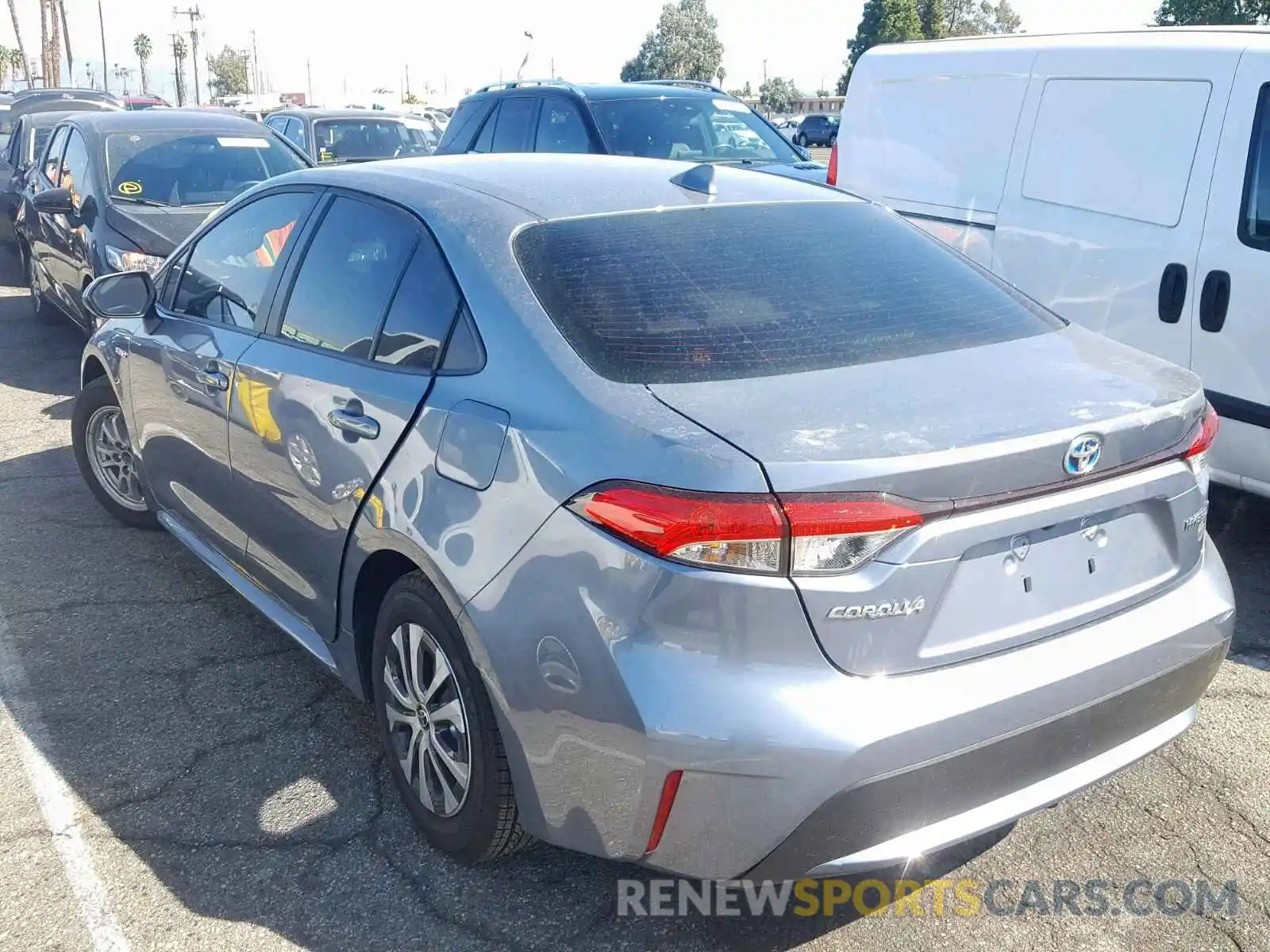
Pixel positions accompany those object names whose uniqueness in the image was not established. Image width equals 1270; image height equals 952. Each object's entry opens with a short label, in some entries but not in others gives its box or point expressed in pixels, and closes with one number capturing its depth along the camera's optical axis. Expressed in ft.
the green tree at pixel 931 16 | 253.24
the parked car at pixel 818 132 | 151.64
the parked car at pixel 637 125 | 27.58
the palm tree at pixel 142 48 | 396.78
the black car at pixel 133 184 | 24.86
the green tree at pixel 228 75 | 392.06
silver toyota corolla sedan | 7.22
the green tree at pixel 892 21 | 239.71
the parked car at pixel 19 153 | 37.81
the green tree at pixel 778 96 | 305.94
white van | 15.08
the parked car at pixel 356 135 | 44.65
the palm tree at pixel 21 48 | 224.86
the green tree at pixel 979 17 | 327.26
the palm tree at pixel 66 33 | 221.99
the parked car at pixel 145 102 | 126.21
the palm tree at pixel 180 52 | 329.93
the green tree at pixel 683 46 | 297.12
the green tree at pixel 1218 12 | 134.00
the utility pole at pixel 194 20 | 331.57
